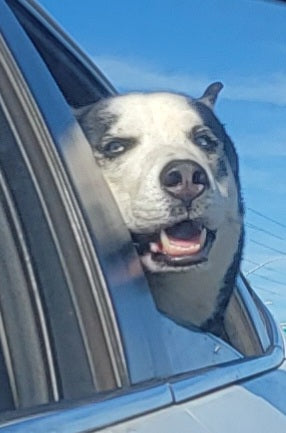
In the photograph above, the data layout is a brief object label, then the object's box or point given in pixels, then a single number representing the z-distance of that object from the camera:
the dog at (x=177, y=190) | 2.63
